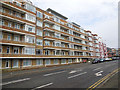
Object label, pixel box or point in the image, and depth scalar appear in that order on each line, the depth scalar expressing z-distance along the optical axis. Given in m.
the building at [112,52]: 122.56
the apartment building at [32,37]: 21.36
